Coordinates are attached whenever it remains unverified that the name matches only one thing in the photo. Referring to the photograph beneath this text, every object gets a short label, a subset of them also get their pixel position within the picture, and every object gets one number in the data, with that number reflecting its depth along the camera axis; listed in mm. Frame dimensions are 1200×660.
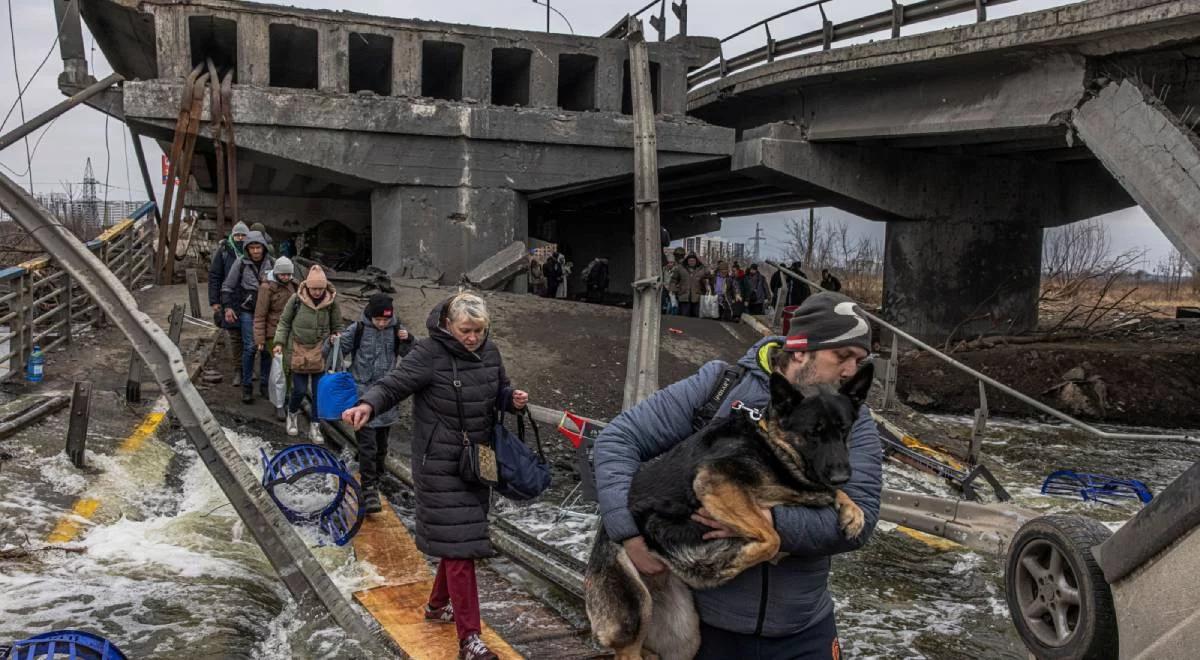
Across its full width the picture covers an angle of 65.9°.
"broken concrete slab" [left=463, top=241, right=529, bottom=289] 14586
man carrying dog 2385
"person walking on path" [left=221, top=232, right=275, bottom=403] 9766
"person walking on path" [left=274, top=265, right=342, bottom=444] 8367
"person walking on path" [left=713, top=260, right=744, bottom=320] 19500
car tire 3631
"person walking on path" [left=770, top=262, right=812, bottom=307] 19484
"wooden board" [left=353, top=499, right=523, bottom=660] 4586
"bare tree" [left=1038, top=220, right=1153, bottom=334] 18109
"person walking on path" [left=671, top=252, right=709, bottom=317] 18766
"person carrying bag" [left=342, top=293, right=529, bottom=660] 4348
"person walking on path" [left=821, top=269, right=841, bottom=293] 18812
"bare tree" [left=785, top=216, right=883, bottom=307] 35131
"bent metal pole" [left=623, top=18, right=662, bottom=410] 10383
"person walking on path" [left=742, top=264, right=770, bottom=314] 20322
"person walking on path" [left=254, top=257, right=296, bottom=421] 9109
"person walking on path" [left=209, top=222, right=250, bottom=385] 10188
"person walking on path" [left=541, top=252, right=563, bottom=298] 21625
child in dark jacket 7355
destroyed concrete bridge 11664
